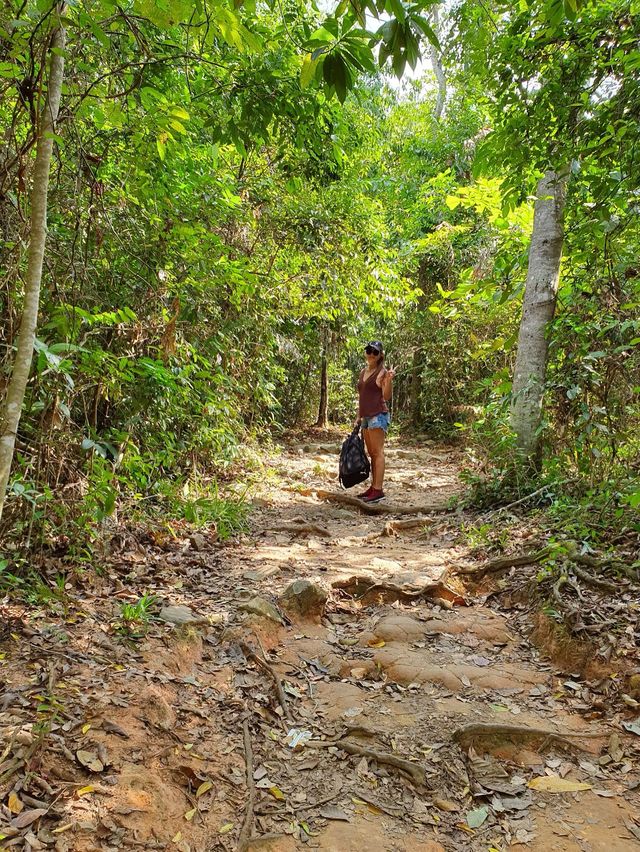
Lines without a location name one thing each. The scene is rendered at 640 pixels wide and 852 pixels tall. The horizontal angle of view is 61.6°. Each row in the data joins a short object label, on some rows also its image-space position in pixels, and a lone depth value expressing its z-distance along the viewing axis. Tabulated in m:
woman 6.73
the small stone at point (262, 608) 3.68
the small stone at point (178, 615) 3.41
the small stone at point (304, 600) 3.92
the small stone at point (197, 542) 4.94
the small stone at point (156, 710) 2.48
